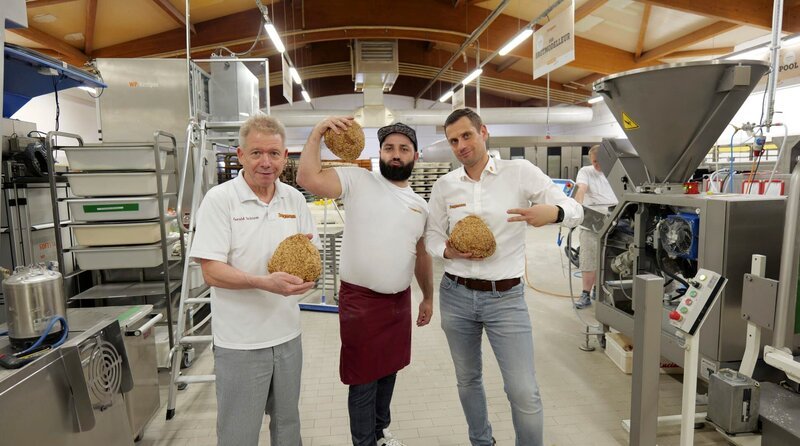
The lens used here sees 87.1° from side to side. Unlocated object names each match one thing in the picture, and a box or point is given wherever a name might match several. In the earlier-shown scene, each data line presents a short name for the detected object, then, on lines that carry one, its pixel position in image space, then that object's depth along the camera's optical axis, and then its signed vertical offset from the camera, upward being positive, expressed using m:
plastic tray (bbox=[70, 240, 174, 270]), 3.05 -0.49
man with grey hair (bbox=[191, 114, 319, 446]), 1.51 -0.39
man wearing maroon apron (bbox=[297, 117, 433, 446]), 1.81 -0.33
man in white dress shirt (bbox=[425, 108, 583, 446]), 1.79 -0.39
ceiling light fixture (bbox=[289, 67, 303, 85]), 8.46 +2.32
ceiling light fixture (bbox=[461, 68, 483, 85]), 8.43 +2.15
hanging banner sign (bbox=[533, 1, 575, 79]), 5.03 +1.74
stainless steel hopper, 2.14 +0.40
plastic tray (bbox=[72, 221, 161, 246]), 2.99 -0.32
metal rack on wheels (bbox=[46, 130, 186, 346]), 2.91 -0.25
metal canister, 1.48 -0.40
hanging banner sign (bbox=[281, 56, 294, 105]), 6.83 +1.73
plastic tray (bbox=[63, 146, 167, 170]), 2.87 +0.21
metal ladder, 2.65 -0.80
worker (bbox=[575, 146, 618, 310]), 4.56 -0.15
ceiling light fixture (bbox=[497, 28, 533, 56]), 6.42 +2.26
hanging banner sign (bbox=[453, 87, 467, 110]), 9.40 +1.89
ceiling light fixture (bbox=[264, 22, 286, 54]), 5.41 +2.05
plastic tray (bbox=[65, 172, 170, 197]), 2.90 +0.04
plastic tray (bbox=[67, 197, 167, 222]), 2.93 -0.13
